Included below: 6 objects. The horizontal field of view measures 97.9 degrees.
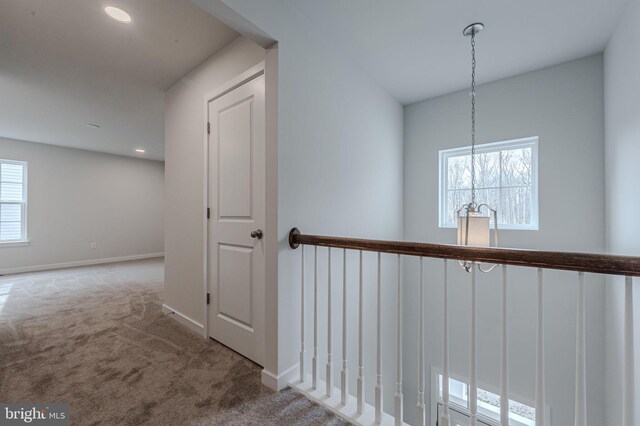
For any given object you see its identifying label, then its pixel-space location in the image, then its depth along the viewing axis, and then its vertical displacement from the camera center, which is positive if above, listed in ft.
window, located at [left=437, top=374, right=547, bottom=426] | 9.65 -7.08
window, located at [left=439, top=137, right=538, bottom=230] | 9.40 +1.25
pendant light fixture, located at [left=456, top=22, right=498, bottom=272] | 5.86 -0.26
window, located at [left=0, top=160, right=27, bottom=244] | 15.97 +0.77
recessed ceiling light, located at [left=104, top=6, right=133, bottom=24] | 6.12 +4.52
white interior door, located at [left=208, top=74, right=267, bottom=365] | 6.51 -0.11
